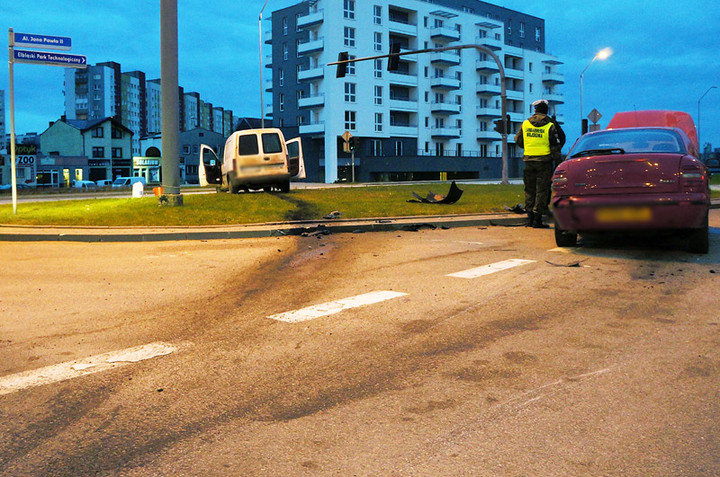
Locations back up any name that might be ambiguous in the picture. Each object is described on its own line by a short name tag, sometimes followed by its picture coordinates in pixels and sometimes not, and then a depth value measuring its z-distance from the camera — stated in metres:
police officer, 11.69
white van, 20.27
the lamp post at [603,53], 39.44
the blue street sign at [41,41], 15.06
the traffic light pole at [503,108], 27.81
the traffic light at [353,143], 35.38
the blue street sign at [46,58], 15.08
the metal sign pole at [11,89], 14.50
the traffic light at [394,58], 29.28
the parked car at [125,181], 54.82
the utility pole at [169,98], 15.00
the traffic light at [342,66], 32.56
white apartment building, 63.16
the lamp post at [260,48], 47.31
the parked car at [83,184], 62.30
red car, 8.27
